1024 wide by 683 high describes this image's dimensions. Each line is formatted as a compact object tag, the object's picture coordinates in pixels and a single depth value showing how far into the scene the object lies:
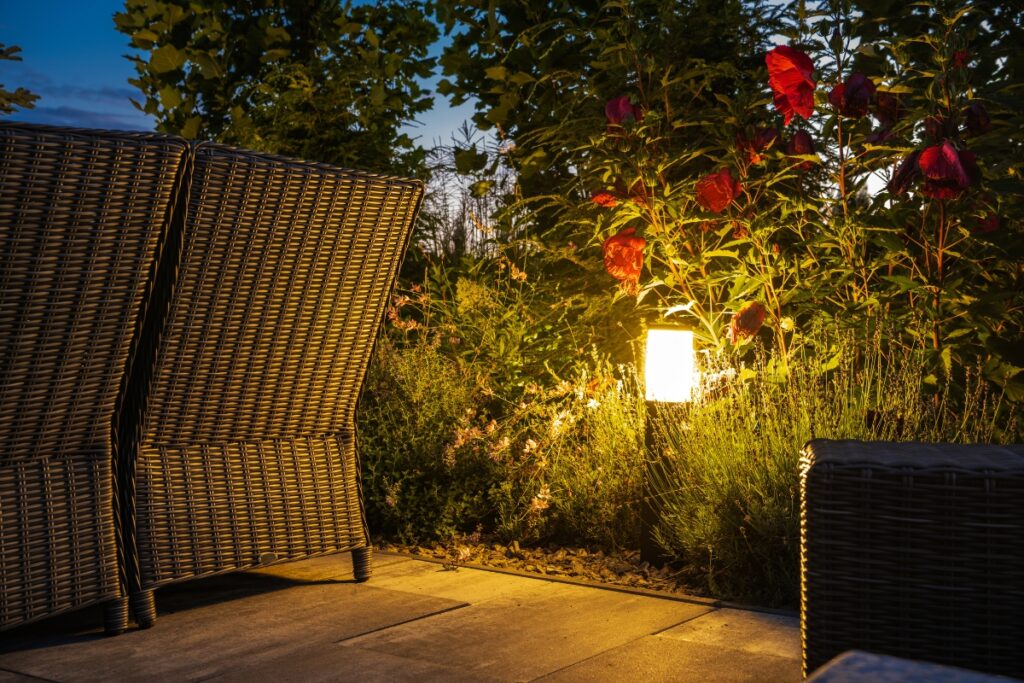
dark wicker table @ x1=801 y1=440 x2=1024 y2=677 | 1.70
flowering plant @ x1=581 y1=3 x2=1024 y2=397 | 3.27
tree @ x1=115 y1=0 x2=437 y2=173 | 7.02
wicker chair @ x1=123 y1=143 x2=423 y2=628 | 2.66
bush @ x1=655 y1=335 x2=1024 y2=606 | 3.13
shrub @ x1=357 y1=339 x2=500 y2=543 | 3.83
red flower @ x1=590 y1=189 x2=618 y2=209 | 3.71
